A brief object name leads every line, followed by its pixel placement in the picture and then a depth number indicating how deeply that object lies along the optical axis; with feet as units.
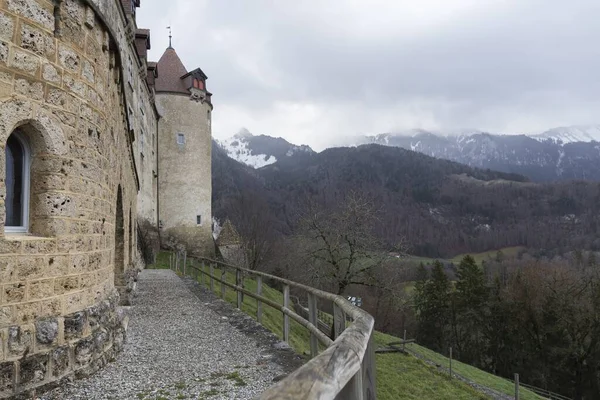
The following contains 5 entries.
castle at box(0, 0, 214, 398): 13.76
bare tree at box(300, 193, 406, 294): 68.85
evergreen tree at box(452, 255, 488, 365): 138.51
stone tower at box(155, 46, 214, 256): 99.40
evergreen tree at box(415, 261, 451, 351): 150.20
